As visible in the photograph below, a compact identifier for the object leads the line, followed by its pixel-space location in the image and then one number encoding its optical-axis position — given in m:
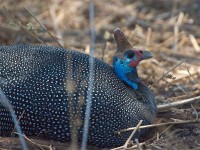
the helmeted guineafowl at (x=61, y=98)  7.51
